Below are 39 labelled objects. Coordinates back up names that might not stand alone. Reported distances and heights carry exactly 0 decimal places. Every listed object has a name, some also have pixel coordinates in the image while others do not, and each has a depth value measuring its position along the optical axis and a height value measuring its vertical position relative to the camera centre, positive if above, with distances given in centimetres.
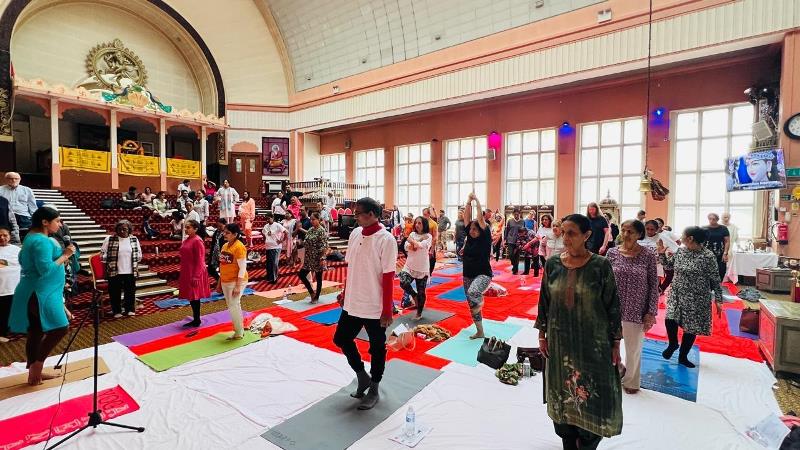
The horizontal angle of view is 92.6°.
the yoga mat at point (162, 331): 502 -167
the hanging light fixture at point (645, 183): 775 +64
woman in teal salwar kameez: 335 -68
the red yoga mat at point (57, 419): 286 -168
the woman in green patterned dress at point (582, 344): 204 -72
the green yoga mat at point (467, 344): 438 -164
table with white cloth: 845 -108
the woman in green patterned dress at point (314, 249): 669 -63
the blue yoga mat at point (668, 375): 356 -163
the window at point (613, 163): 1218 +168
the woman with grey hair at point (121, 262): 594 -79
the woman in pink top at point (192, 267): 527 -76
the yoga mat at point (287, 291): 768 -163
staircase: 800 -57
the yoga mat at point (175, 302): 692 -166
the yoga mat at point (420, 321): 544 -163
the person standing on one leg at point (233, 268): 485 -71
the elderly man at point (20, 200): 662 +21
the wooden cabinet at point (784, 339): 380 -125
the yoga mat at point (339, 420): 279 -166
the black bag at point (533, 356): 403 -153
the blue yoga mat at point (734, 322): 518 -162
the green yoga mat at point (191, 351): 427 -167
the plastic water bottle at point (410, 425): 278 -155
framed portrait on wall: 2003 +299
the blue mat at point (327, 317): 584 -164
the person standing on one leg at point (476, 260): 464 -57
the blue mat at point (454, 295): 741 -163
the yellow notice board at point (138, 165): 1595 +203
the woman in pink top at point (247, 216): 1041 -9
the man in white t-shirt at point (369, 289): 313 -63
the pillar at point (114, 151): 1536 +247
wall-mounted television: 830 +100
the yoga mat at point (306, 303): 664 -163
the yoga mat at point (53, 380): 356 -166
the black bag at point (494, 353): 407 -151
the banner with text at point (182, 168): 1741 +207
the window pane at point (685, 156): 1127 +175
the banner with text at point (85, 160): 1447 +204
